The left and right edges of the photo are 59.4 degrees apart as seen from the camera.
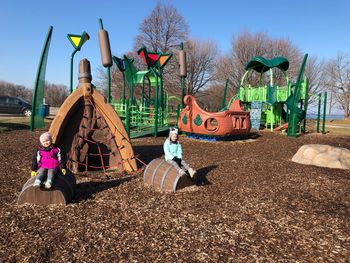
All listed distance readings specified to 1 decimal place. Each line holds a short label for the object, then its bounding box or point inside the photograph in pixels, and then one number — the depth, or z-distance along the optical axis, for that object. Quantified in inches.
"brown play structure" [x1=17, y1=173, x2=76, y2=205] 178.5
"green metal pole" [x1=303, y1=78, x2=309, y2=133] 649.5
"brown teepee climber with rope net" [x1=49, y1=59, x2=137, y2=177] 252.8
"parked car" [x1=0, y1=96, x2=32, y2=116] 1064.0
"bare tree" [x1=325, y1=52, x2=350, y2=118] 1918.2
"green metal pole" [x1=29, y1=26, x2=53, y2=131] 482.3
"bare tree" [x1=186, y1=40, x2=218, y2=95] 1589.6
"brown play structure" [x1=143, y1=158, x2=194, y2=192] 213.5
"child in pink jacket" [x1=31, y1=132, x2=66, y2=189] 180.4
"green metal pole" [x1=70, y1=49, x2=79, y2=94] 596.8
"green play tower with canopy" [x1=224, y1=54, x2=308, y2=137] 597.9
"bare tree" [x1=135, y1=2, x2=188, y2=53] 1454.2
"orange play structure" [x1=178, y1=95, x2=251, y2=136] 492.4
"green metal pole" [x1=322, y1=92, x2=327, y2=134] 682.8
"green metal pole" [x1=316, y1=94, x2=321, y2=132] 679.5
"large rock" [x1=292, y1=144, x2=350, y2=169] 316.8
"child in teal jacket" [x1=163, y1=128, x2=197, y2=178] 229.3
